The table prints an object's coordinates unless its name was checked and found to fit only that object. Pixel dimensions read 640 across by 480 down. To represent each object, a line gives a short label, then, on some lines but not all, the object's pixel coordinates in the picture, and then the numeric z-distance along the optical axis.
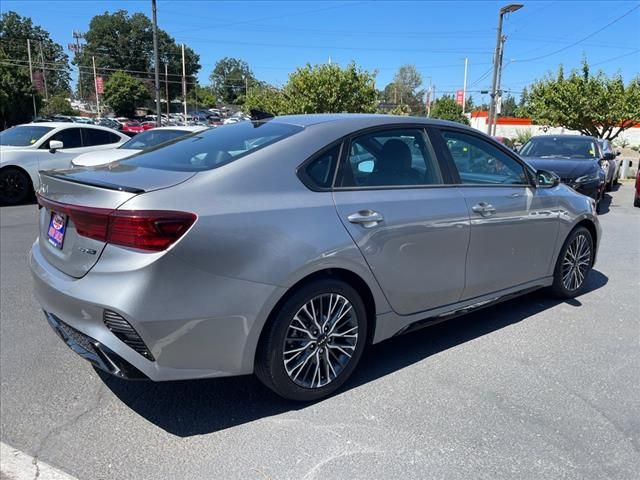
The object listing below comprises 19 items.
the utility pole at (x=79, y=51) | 104.56
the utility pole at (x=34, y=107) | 46.17
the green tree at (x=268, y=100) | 26.99
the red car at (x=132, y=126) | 44.67
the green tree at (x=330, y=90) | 25.23
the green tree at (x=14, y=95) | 42.28
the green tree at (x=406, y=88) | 96.79
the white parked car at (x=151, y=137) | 10.56
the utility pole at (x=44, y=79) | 74.12
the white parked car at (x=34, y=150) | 10.07
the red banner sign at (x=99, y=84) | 68.14
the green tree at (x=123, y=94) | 77.44
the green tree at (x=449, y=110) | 55.06
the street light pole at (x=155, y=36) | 21.80
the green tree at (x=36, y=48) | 98.75
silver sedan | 2.55
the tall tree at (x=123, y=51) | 110.06
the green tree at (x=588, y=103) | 24.25
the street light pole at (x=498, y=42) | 18.48
